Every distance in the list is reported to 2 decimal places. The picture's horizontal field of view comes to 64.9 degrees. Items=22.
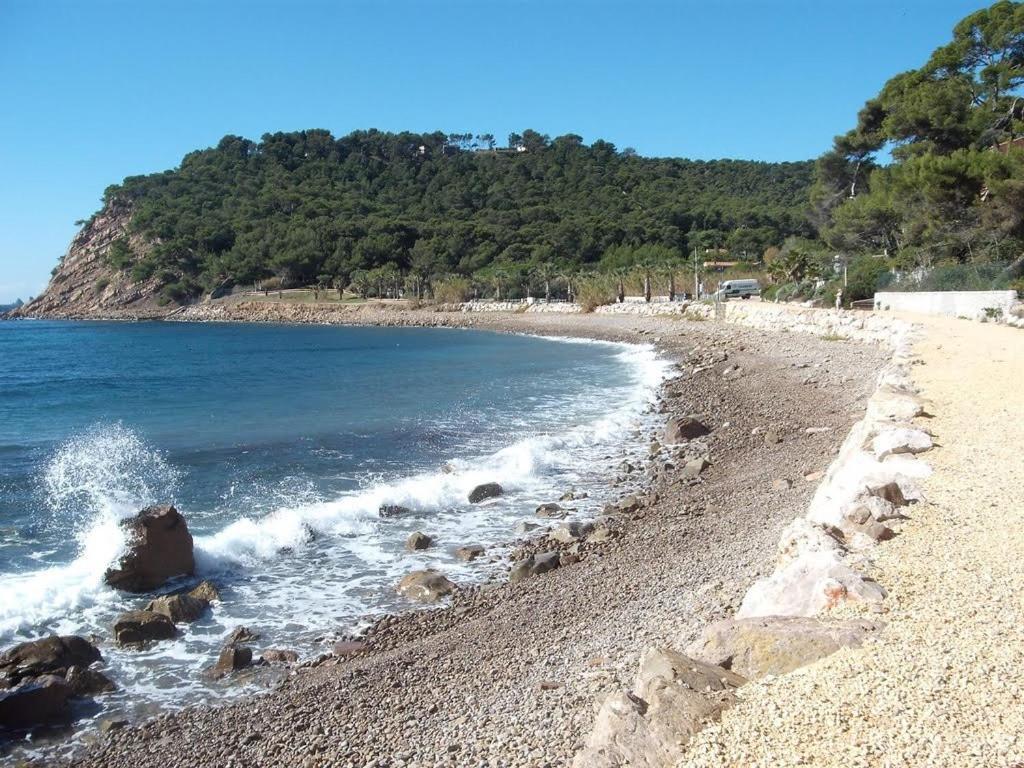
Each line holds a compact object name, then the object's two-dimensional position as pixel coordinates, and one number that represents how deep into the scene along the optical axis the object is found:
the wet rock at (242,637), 7.84
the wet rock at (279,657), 7.34
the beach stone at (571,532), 10.31
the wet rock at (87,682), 6.83
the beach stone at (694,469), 13.47
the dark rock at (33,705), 6.42
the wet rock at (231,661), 7.18
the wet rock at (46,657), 7.06
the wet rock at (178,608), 8.46
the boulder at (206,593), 9.02
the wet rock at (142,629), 7.89
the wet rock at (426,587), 8.75
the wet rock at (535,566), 9.17
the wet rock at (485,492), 13.04
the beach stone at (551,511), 11.91
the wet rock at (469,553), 10.15
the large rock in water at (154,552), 9.46
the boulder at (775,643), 4.36
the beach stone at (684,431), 16.91
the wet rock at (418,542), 10.60
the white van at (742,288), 60.38
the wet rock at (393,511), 12.37
